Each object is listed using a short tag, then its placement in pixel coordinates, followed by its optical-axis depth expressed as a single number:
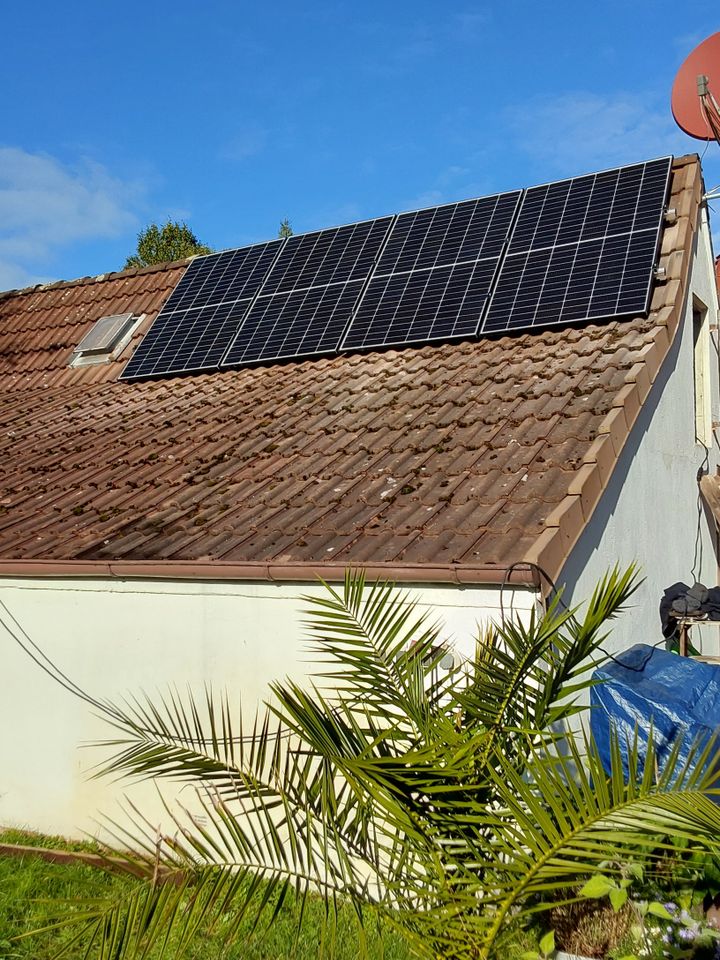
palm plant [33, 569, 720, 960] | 3.60
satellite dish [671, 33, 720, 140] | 11.33
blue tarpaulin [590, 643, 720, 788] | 6.14
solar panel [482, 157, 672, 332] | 9.51
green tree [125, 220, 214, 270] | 35.19
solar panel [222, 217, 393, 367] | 11.18
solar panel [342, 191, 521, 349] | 10.33
